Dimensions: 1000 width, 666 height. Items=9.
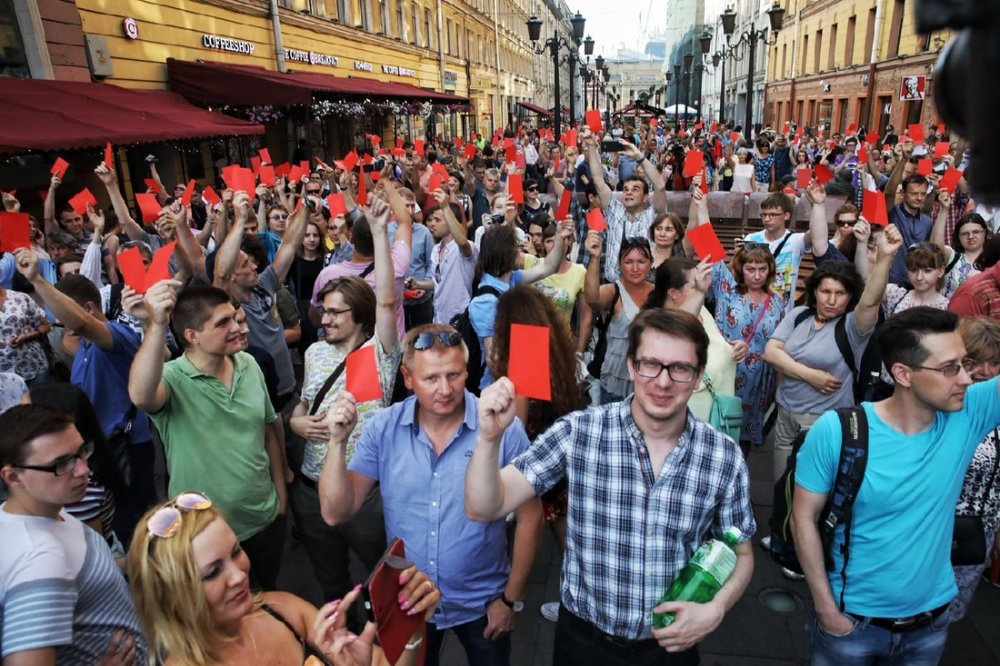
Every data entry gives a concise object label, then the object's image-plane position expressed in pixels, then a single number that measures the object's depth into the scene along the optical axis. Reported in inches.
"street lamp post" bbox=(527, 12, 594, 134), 589.0
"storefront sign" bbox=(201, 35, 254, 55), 581.0
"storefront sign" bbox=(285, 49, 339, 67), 718.5
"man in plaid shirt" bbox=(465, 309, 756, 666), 77.0
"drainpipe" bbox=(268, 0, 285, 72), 674.2
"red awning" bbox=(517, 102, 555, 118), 1631.5
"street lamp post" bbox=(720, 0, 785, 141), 630.5
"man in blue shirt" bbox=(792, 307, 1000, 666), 84.0
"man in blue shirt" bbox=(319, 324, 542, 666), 91.7
